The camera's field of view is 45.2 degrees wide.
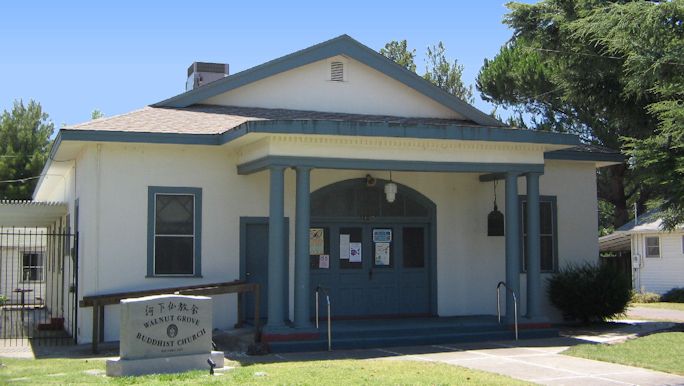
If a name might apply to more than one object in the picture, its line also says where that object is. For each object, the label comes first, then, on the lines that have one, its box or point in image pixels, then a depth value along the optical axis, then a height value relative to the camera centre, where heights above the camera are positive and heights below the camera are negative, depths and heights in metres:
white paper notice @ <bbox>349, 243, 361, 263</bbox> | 16.84 -0.21
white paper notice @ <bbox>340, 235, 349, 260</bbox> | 16.77 -0.10
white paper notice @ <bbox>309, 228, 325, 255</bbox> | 16.55 +0.03
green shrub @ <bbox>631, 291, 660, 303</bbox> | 30.43 -2.18
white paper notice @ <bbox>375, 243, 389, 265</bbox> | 17.06 -0.23
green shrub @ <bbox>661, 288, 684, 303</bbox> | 30.67 -2.14
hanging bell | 17.30 +0.37
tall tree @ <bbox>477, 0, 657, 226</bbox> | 18.69 +4.22
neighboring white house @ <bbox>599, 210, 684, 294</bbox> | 32.25 -0.64
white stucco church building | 14.55 +0.97
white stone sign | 10.74 -1.23
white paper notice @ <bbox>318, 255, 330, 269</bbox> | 16.61 -0.38
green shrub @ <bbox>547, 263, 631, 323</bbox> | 17.30 -1.12
